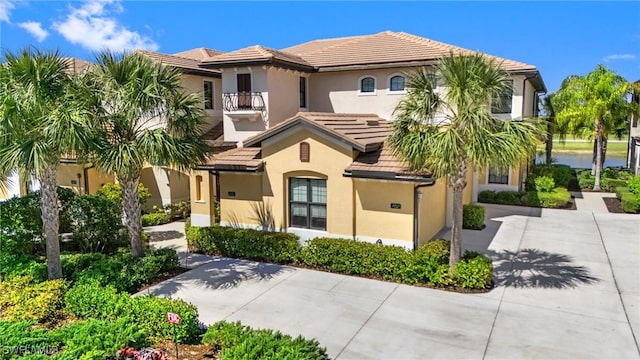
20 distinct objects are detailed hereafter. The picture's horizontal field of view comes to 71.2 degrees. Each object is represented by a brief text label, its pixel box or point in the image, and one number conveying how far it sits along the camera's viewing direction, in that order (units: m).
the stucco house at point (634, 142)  30.16
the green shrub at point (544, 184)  23.66
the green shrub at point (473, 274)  11.36
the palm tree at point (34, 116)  10.40
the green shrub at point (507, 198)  22.92
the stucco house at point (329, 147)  13.93
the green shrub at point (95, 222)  14.55
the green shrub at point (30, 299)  9.73
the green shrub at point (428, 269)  11.66
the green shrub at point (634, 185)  21.39
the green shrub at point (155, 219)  20.27
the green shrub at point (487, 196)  23.28
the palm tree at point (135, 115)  11.45
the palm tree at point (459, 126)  10.52
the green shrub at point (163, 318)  8.71
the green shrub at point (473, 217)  17.77
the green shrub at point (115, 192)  20.16
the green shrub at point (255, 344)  7.29
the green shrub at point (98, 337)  7.39
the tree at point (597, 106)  25.86
